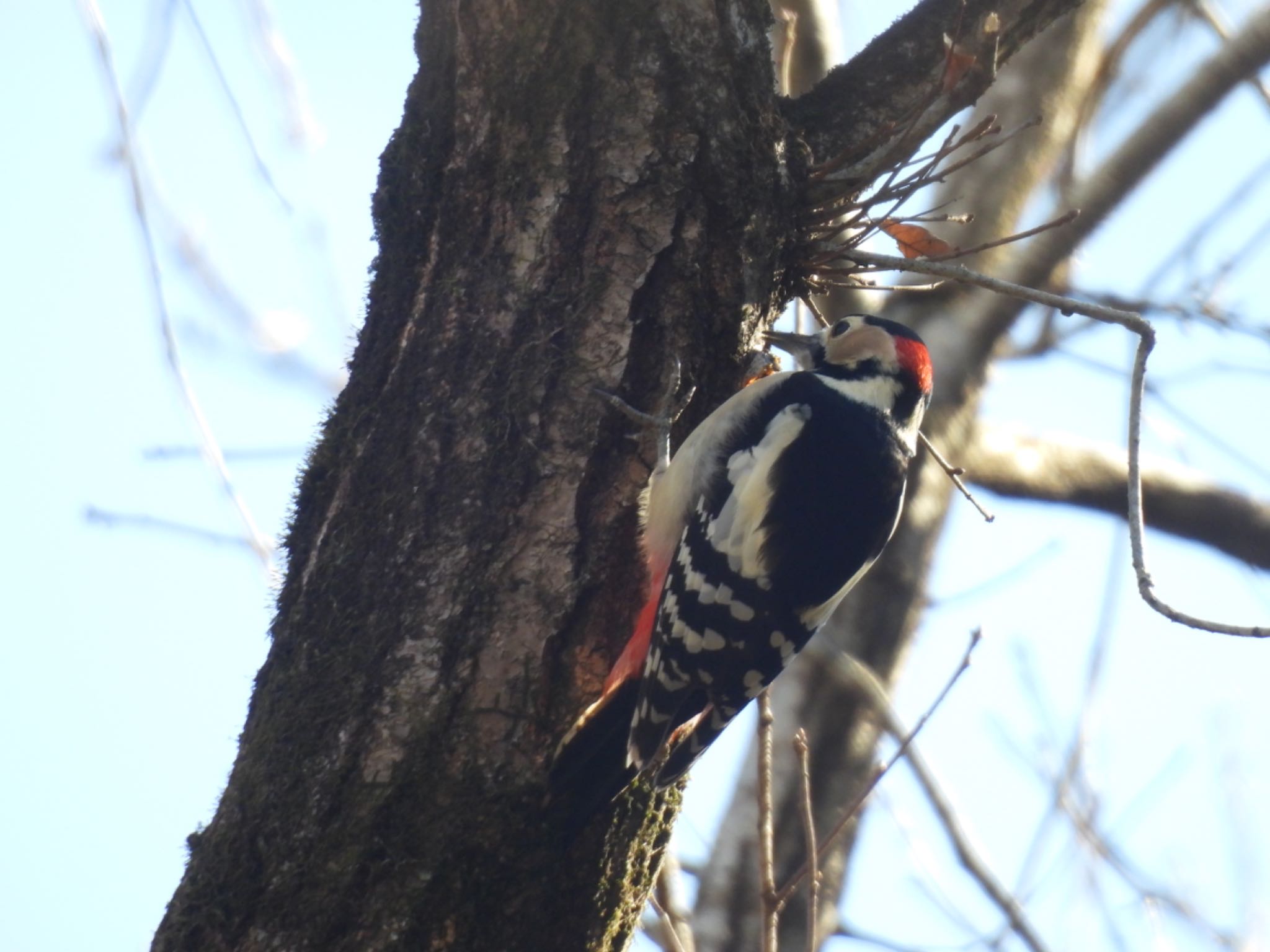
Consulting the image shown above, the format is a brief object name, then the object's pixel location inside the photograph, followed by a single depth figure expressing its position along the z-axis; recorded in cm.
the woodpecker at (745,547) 490
